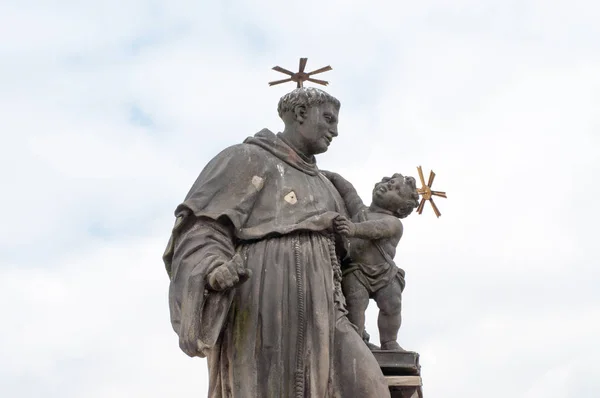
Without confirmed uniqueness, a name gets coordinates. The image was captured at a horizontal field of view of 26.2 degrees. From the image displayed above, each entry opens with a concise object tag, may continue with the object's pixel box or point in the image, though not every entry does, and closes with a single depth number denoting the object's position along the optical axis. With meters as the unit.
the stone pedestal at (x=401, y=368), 10.68
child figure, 10.99
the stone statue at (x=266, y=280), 9.99
